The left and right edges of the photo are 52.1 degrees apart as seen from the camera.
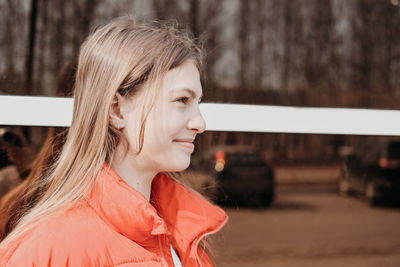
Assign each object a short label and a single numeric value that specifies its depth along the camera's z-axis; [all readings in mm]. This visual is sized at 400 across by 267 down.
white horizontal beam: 1428
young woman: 909
